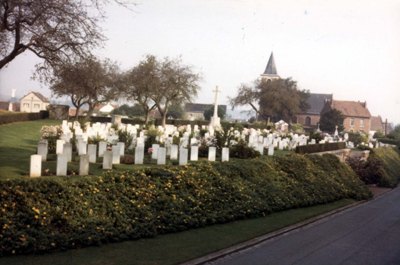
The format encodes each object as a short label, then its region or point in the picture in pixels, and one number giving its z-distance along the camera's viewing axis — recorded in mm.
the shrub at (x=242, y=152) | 21391
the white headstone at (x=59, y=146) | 16156
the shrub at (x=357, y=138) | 52812
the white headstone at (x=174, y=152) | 18375
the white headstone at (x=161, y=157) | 16312
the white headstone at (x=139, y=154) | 16203
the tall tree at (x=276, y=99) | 68650
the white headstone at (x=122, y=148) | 16900
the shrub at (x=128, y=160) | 16288
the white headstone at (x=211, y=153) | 18656
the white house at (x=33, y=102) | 80038
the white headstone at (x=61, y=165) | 12258
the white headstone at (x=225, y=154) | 18766
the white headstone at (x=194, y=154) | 17889
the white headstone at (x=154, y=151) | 17919
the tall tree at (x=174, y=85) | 45438
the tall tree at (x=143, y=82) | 44625
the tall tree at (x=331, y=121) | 79250
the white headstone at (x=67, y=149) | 13660
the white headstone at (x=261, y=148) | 24497
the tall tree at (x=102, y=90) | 44781
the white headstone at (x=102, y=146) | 16719
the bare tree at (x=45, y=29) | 11750
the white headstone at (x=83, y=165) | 12492
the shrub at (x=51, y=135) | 17875
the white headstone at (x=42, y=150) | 14688
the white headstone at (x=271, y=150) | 24503
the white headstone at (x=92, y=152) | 15336
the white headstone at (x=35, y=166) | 11578
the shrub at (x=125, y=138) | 20734
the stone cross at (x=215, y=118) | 42700
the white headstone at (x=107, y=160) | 13875
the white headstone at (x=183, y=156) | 15938
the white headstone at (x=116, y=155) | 15645
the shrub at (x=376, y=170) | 26109
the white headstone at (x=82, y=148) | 16478
